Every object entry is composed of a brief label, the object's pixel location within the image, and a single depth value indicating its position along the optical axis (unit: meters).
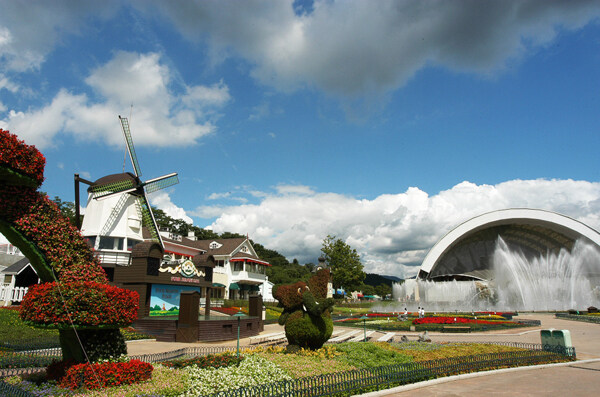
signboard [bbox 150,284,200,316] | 26.80
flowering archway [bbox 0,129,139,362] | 8.33
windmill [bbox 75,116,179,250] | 31.23
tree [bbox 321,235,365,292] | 64.62
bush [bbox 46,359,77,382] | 9.33
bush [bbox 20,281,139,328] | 8.59
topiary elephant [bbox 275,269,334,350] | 13.60
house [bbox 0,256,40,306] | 28.64
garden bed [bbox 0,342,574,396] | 8.77
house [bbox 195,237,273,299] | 45.69
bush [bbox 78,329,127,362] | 9.34
